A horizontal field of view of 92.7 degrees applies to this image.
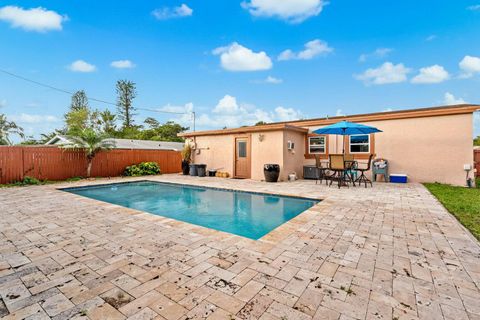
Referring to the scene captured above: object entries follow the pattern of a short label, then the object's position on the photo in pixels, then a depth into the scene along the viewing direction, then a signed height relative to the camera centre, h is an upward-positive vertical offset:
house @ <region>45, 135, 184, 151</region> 17.56 +1.12
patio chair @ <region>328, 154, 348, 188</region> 7.94 -0.29
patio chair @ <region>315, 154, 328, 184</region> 8.84 -0.76
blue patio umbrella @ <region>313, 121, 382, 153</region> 7.84 +0.95
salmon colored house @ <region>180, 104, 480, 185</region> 8.39 +0.48
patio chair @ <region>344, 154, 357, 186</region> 8.30 -0.38
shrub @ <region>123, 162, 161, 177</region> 12.34 -0.74
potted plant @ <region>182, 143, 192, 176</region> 13.09 -0.11
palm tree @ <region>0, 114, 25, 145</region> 18.63 +2.38
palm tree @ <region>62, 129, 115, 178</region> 10.20 +0.61
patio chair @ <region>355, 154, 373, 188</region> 9.44 -0.45
